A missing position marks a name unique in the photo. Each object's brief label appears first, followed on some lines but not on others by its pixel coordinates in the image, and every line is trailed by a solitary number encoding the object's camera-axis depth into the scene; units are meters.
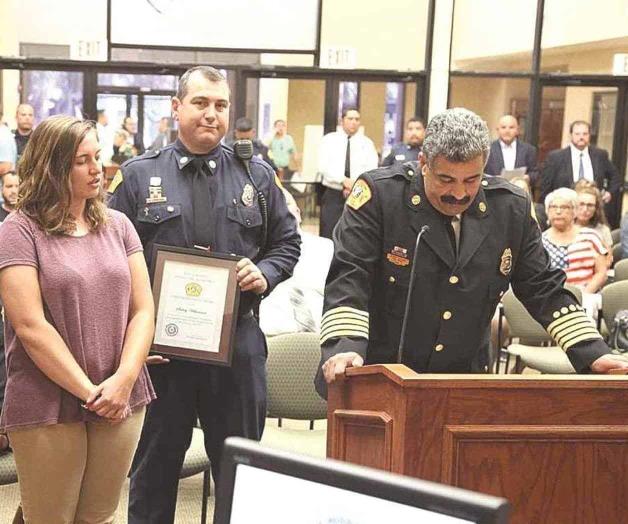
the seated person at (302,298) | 4.77
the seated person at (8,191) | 5.88
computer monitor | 1.04
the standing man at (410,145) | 9.75
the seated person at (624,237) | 7.41
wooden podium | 1.86
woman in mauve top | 2.45
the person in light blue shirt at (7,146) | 8.90
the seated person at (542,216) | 7.97
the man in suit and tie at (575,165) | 9.60
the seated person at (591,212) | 6.88
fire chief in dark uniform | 2.46
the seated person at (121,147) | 10.74
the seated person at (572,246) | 6.12
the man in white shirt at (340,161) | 9.76
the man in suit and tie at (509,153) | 9.72
